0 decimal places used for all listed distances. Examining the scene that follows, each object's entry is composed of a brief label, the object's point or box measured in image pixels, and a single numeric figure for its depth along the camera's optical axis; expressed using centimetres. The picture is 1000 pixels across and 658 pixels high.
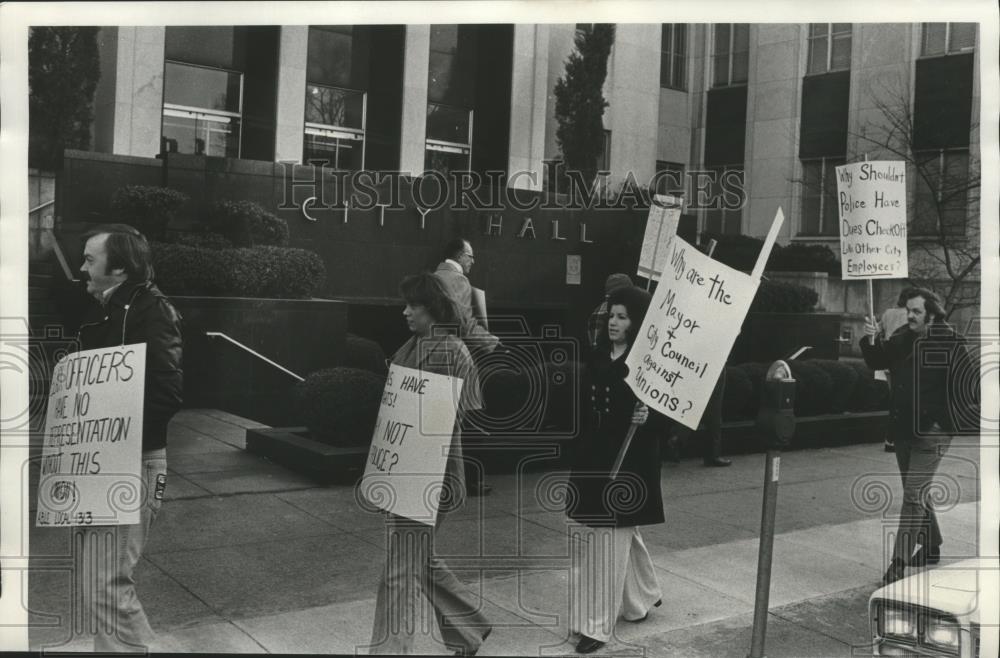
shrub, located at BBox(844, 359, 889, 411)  956
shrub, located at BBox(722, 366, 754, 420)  878
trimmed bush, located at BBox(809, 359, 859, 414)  927
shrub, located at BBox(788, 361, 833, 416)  929
